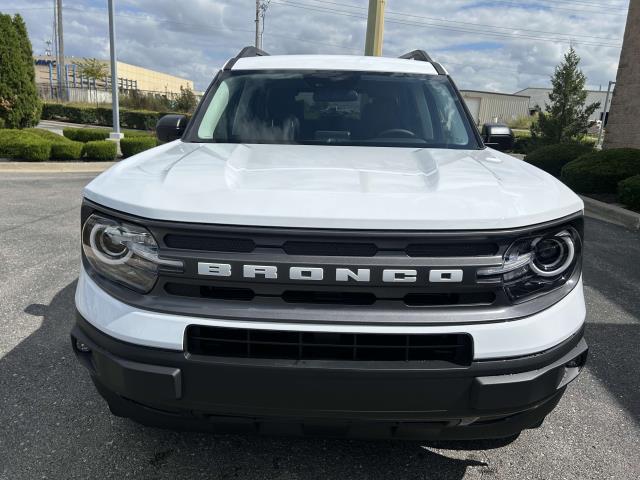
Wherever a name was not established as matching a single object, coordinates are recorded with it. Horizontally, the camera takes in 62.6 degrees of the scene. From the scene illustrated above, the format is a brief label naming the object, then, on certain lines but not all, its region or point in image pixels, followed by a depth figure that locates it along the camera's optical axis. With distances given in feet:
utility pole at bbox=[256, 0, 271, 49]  155.22
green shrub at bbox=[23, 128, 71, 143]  47.15
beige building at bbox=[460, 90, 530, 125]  183.52
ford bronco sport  5.58
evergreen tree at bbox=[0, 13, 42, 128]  47.80
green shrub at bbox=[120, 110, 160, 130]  111.86
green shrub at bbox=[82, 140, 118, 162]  43.29
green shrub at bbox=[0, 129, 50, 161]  40.37
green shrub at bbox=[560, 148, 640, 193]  31.07
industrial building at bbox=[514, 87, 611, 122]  240.36
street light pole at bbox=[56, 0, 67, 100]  128.34
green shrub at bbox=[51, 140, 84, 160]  41.91
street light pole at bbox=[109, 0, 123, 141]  51.28
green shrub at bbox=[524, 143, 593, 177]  39.58
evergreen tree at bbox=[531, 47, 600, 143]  90.53
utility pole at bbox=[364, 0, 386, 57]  46.80
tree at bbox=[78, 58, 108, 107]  186.50
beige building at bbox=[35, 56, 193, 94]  193.26
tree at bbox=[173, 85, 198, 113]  130.62
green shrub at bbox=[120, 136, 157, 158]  45.06
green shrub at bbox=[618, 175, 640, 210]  26.32
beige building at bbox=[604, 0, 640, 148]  40.70
